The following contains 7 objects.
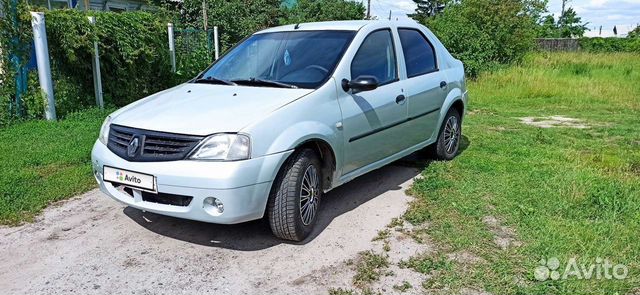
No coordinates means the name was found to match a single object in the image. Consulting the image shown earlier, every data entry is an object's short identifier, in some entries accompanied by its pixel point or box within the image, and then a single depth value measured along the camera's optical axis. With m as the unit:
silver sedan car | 3.30
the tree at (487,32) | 16.19
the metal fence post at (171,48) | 10.46
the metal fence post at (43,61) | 7.26
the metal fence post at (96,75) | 8.28
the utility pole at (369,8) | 36.79
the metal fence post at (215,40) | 12.80
